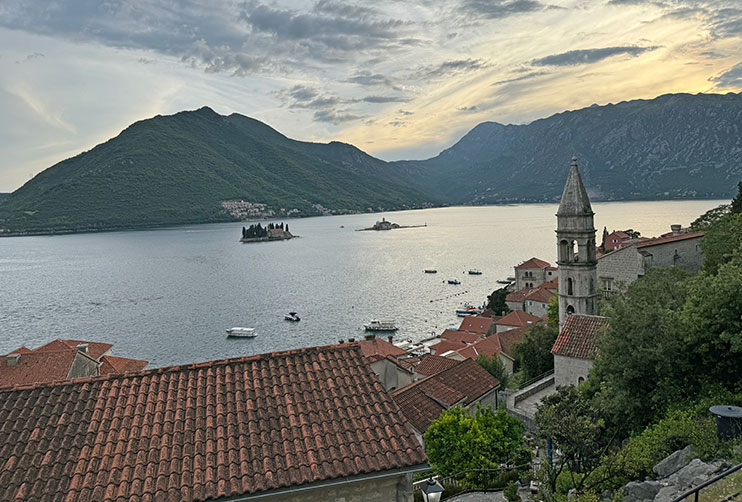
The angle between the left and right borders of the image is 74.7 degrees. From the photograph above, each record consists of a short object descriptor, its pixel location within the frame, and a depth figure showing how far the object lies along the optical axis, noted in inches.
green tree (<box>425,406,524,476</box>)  654.5
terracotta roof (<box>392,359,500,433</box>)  889.0
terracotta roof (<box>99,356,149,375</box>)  1285.7
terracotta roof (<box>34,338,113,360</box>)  1350.3
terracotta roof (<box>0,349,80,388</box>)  1010.7
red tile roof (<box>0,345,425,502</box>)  234.7
